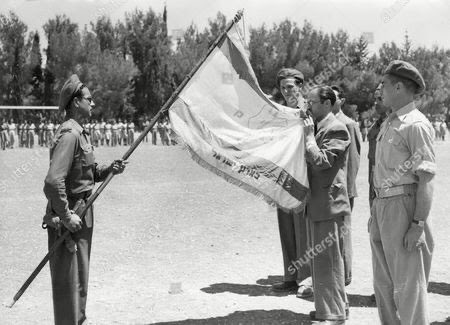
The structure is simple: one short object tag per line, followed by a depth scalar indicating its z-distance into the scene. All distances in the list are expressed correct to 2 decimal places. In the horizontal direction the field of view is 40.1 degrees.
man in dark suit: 5.22
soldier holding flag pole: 4.47
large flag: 5.37
